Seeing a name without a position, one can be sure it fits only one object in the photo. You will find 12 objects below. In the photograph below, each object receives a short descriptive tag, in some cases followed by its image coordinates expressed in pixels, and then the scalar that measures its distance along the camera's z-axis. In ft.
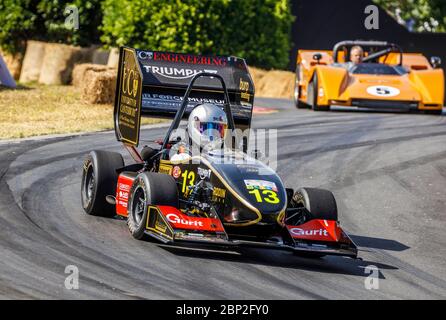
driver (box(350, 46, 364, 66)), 80.12
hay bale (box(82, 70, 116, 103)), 76.69
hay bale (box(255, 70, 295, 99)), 98.84
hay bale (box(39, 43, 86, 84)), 94.89
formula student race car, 33.06
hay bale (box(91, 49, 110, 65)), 96.25
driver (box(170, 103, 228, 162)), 36.58
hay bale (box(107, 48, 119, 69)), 93.64
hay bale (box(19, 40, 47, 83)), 97.35
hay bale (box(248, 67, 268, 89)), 98.32
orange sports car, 76.02
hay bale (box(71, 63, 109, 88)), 82.78
